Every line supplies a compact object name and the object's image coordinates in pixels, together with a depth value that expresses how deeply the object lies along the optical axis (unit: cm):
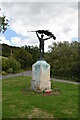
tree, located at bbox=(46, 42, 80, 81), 1088
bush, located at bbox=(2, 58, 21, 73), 1149
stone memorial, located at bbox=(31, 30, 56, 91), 518
